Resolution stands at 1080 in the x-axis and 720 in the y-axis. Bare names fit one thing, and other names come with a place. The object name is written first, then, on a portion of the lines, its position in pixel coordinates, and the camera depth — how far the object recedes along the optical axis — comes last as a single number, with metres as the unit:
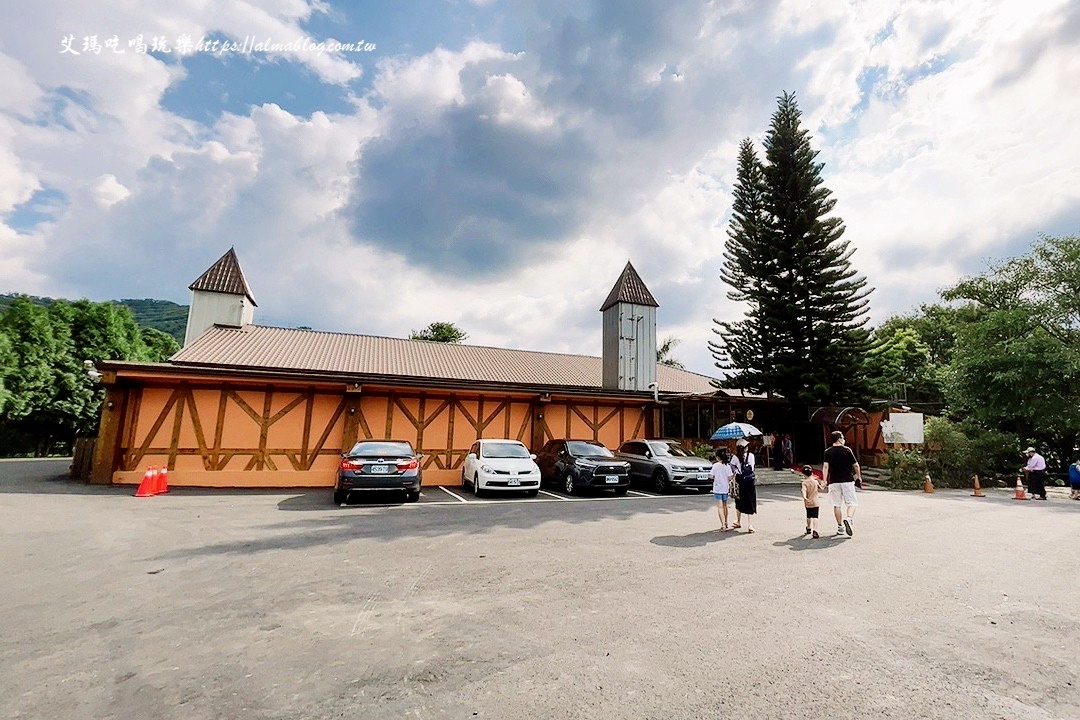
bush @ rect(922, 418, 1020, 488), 19.44
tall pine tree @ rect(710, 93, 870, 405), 23.77
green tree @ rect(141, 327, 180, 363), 41.38
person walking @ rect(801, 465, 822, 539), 8.02
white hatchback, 12.84
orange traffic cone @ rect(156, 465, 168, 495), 12.68
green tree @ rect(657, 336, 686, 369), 45.35
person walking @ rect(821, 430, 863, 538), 8.17
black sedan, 10.79
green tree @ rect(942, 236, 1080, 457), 19.09
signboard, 21.89
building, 14.05
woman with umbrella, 8.30
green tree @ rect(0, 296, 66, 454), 27.97
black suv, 13.34
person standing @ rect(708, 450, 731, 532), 8.55
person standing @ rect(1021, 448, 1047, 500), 15.06
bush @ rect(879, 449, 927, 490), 18.42
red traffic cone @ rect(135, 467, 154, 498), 11.80
